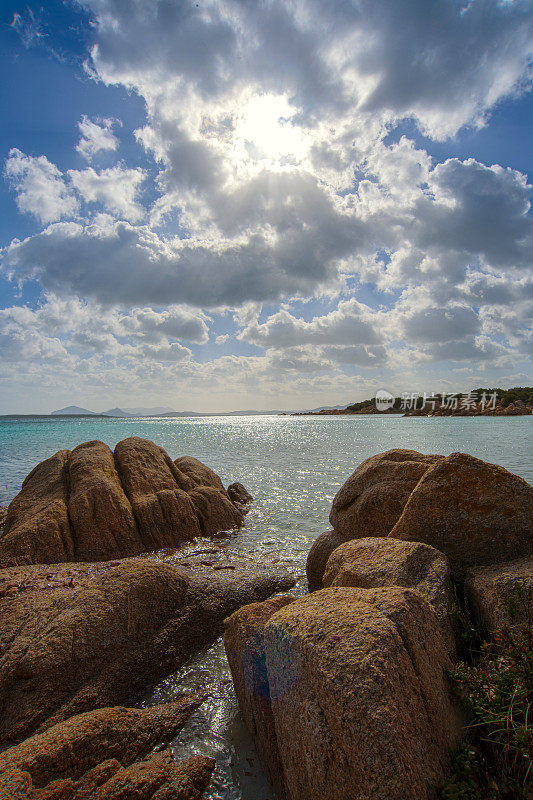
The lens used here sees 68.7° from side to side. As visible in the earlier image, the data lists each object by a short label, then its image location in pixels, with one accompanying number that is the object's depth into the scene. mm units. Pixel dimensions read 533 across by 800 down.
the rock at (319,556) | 8453
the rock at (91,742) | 3727
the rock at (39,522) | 9953
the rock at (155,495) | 12125
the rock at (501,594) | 4101
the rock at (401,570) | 4641
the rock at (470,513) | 5566
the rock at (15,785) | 3266
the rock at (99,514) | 10898
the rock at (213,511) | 13516
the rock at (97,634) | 5016
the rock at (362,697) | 2752
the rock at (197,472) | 15634
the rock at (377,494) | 7922
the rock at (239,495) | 17098
